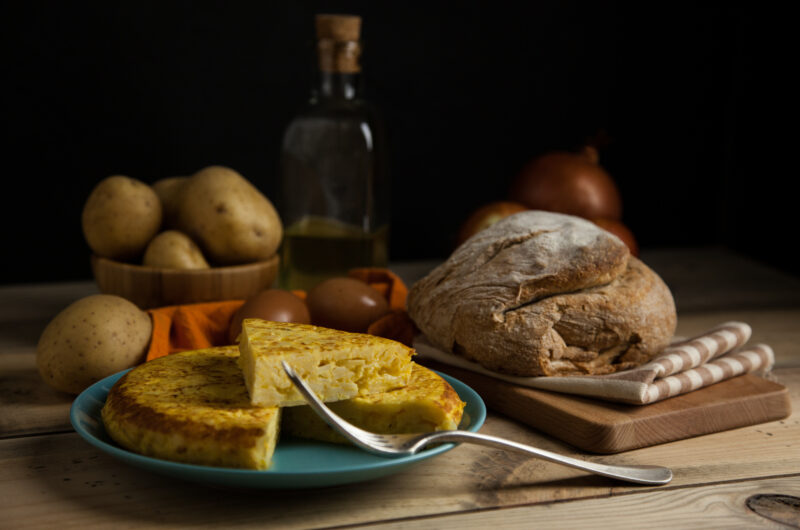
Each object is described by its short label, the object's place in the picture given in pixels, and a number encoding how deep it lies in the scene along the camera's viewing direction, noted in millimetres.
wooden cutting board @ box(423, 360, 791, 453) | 1068
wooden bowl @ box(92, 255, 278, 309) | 1477
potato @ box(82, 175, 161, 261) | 1507
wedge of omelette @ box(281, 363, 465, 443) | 955
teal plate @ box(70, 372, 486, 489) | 841
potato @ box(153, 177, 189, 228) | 1622
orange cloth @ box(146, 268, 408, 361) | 1301
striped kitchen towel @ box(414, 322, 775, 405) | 1119
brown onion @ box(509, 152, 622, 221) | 1896
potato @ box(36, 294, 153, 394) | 1194
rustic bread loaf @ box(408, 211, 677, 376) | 1172
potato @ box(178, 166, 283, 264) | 1544
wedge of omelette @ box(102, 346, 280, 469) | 862
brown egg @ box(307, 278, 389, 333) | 1430
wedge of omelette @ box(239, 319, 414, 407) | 930
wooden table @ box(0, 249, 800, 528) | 879
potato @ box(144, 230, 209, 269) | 1491
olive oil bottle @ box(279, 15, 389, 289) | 1737
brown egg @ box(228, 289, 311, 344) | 1337
